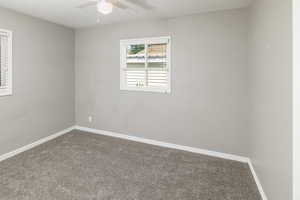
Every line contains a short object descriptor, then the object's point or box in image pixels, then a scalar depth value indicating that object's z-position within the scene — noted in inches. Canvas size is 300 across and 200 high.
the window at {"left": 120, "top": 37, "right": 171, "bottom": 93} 133.0
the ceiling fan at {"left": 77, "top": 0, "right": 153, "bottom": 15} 73.7
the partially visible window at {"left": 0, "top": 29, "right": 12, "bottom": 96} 111.7
